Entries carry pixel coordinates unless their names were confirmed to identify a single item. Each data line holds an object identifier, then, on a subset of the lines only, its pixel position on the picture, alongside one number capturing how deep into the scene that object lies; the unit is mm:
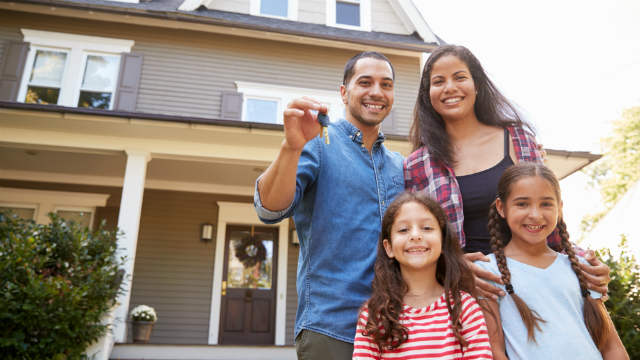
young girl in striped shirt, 1380
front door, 8133
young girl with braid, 1418
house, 8094
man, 1452
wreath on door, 8625
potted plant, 7012
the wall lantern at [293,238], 8617
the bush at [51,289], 4273
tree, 21984
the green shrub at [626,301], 4195
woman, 1727
